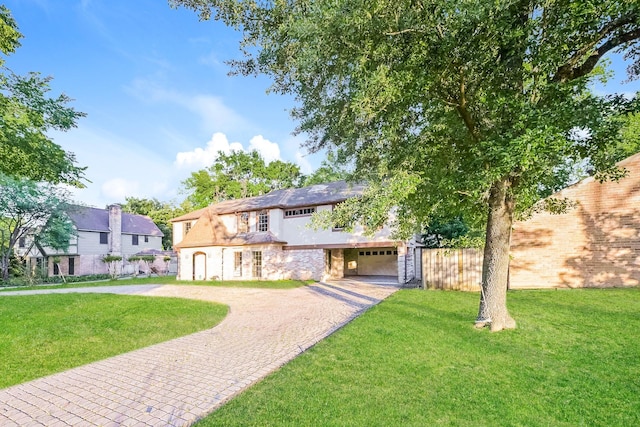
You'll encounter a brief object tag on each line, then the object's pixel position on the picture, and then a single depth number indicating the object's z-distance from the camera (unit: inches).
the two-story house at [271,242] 792.7
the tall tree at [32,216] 923.4
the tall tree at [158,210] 1763.3
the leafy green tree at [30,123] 377.4
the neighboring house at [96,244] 1147.9
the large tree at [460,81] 213.0
